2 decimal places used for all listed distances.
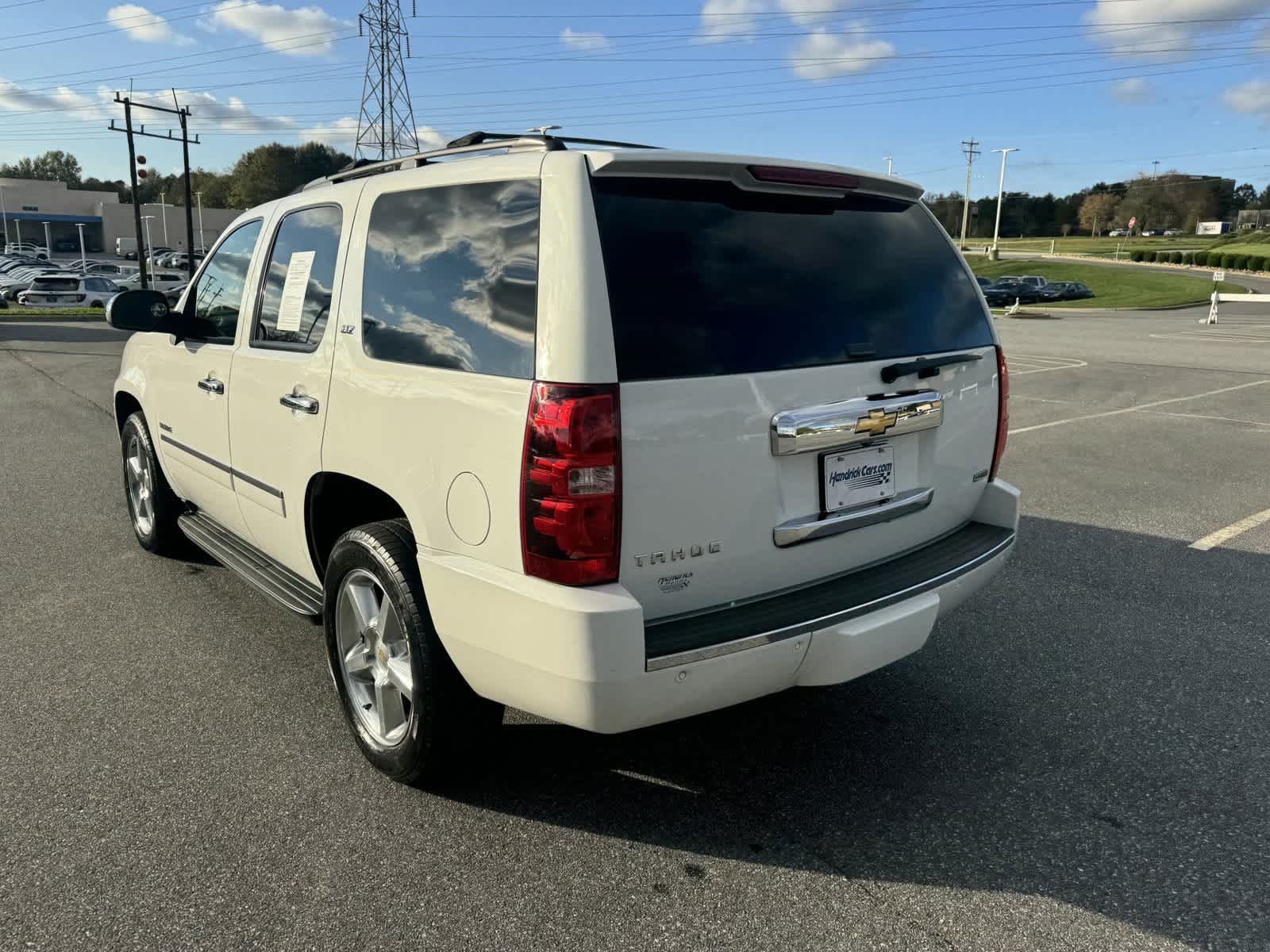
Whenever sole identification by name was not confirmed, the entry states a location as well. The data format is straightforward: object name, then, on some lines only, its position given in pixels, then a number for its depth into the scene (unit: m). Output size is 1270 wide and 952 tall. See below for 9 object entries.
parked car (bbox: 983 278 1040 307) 47.69
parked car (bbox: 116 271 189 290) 41.93
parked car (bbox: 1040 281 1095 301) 49.84
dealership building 93.38
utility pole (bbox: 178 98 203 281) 49.09
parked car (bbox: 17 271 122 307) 31.16
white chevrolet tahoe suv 2.43
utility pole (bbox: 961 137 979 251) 97.12
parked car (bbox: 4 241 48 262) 74.81
